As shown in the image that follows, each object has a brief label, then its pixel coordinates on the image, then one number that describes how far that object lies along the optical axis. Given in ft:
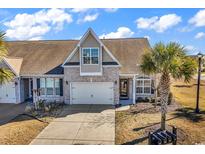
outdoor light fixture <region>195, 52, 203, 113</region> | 36.05
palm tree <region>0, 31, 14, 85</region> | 24.38
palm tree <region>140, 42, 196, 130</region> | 27.46
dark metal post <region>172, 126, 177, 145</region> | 25.77
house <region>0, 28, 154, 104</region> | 43.12
